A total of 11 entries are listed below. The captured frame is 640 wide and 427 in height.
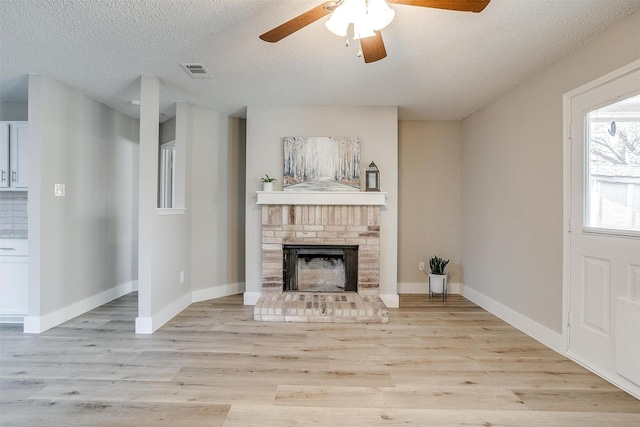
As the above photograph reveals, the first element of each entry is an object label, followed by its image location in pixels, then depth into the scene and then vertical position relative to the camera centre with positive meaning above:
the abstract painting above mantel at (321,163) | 3.80 +0.61
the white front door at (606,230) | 2.01 -0.13
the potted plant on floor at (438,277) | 4.03 -0.85
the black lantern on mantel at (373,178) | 3.77 +0.42
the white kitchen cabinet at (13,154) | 3.19 +0.59
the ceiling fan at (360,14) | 1.59 +1.07
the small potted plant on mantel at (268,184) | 3.75 +0.34
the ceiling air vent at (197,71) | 2.79 +1.32
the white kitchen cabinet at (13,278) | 3.08 -0.67
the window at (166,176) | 4.52 +0.53
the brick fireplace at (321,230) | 3.71 -0.22
